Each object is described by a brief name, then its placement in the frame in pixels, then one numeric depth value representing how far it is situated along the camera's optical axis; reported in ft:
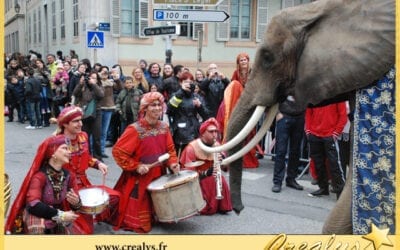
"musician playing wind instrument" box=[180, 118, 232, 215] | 13.12
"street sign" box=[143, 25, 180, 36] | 20.77
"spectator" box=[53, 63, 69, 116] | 22.52
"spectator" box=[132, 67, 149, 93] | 20.93
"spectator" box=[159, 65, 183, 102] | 20.64
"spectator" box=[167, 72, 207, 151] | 16.76
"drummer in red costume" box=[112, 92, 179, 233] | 11.93
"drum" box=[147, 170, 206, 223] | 11.59
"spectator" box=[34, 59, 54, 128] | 24.13
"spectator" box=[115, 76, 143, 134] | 20.62
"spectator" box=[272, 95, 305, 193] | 15.44
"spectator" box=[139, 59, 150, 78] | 23.97
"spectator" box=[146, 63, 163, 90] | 22.05
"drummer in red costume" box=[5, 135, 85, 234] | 9.13
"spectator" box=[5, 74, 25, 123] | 26.30
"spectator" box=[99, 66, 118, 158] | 20.32
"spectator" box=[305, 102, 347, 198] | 14.11
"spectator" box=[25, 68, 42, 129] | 24.34
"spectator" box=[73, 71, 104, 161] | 18.58
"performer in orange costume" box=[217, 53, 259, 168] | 15.90
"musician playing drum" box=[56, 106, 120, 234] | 10.98
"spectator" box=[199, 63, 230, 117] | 20.16
